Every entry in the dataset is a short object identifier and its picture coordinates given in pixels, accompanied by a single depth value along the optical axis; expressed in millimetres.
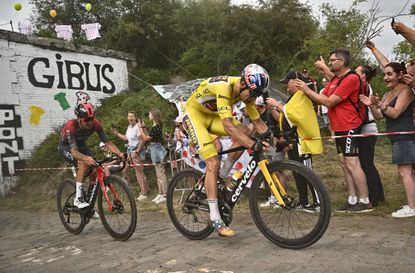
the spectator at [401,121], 5375
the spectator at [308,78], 6078
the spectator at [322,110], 8288
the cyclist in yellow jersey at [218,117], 4406
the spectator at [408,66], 5305
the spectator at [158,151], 9195
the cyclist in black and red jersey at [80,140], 6008
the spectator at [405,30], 4285
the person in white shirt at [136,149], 9727
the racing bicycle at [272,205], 4012
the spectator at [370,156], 6168
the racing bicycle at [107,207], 5320
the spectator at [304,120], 4973
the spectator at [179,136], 8930
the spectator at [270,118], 6871
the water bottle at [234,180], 4707
